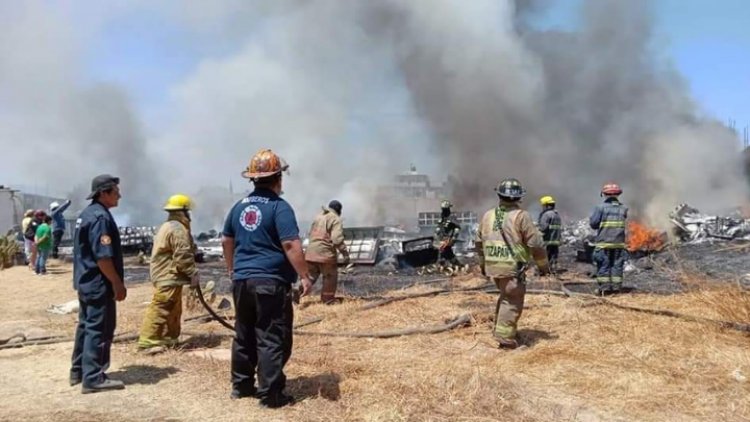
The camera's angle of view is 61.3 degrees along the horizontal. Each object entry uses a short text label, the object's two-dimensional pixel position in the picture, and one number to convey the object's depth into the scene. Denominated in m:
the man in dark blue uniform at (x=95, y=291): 4.12
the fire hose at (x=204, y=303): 5.06
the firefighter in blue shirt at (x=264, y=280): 3.77
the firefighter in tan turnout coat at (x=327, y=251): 8.07
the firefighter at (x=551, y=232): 11.09
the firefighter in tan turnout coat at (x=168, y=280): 5.31
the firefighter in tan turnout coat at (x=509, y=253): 5.31
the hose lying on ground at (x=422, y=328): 5.51
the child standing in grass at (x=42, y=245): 12.41
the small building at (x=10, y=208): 21.08
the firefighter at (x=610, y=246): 8.22
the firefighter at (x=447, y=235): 12.37
